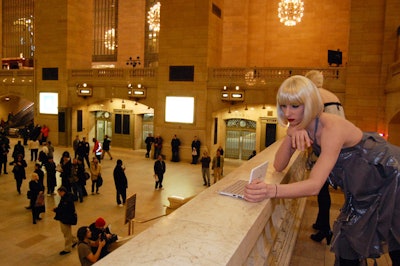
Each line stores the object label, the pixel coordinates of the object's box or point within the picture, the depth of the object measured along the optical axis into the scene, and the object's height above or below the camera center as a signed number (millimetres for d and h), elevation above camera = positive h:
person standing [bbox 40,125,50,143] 22812 -3008
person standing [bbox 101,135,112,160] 19031 -3056
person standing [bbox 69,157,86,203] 11094 -2973
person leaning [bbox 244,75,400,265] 1859 -412
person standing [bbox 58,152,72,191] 11102 -2639
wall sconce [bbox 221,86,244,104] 17703 -76
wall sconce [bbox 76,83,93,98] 21922 -132
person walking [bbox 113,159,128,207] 10781 -2897
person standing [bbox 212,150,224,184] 13944 -2854
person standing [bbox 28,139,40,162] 17438 -3017
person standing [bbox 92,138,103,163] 16734 -2891
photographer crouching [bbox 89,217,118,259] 5930 -2484
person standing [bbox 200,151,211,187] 13818 -2972
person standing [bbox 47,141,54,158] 14103 -2501
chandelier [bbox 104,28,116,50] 33156 +4750
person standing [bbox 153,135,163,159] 19078 -2915
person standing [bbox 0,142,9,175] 14516 -3003
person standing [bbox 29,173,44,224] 9266 -2844
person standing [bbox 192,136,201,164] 18419 -2971
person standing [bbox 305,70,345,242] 3059 -1136
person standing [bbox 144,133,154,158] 19969 -2959
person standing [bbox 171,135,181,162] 18844 -2951
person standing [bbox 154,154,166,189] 12805 -2864
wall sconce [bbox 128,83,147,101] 20312 -123
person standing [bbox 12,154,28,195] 11705 -2817
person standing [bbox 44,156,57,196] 11430 -2957
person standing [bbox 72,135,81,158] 16219 -2777
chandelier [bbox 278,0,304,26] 18750 +4502
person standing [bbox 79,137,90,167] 16250 -2873
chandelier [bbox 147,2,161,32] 23734 +5006
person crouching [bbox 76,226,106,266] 5613 -2596
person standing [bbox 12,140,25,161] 14398 -2632
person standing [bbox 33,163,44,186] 10375 -2527
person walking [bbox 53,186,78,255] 7703 -2812
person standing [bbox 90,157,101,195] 11930 -2813
